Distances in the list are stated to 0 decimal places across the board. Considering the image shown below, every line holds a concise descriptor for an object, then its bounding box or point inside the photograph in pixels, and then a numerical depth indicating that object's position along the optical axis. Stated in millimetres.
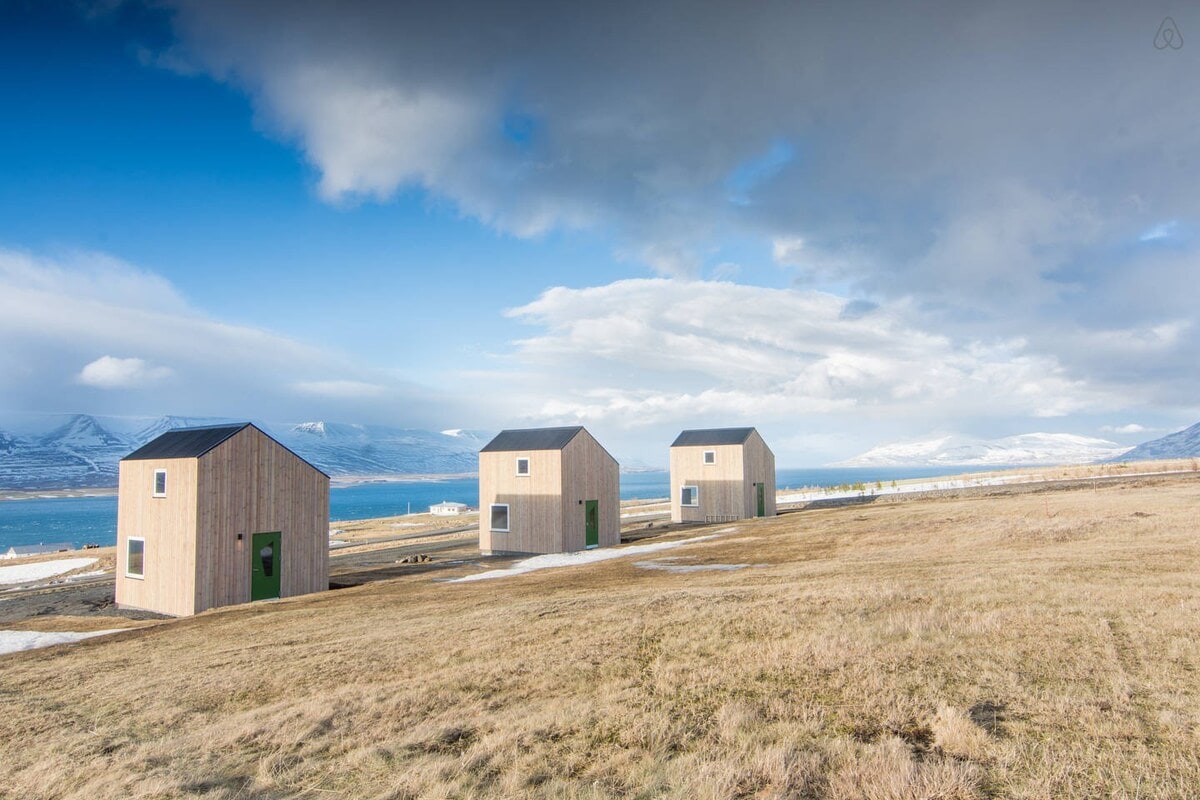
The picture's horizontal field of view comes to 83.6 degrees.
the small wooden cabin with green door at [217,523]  23094
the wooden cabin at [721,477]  46406
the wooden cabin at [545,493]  34344
